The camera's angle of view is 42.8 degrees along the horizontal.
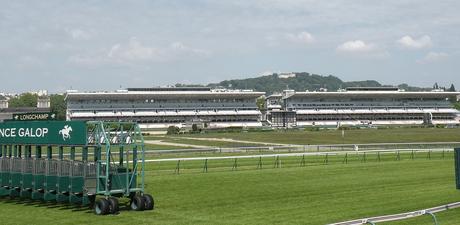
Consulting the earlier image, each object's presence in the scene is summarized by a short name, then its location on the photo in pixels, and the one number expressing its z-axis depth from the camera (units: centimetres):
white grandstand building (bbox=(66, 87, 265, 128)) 15688
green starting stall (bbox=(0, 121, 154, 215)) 2227
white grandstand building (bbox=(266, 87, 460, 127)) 17625
